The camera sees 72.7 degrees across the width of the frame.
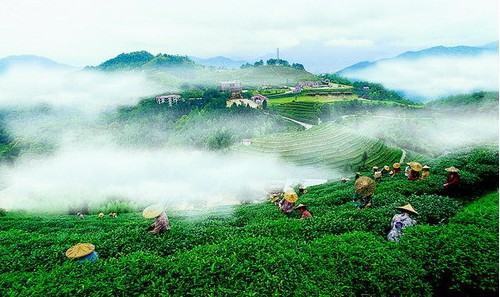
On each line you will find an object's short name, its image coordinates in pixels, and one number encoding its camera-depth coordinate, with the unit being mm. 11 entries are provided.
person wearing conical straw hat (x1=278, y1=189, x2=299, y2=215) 10469
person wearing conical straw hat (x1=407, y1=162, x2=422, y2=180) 13258
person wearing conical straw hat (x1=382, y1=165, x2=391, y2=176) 17945
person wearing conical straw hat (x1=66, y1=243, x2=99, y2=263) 6914
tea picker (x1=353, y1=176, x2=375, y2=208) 10438
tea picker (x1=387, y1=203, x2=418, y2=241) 7824
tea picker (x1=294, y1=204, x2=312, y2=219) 9984
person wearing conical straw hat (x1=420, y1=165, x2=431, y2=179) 13426
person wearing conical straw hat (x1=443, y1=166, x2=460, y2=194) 11961
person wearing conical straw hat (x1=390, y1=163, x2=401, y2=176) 16781
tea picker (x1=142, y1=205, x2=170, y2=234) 8625
